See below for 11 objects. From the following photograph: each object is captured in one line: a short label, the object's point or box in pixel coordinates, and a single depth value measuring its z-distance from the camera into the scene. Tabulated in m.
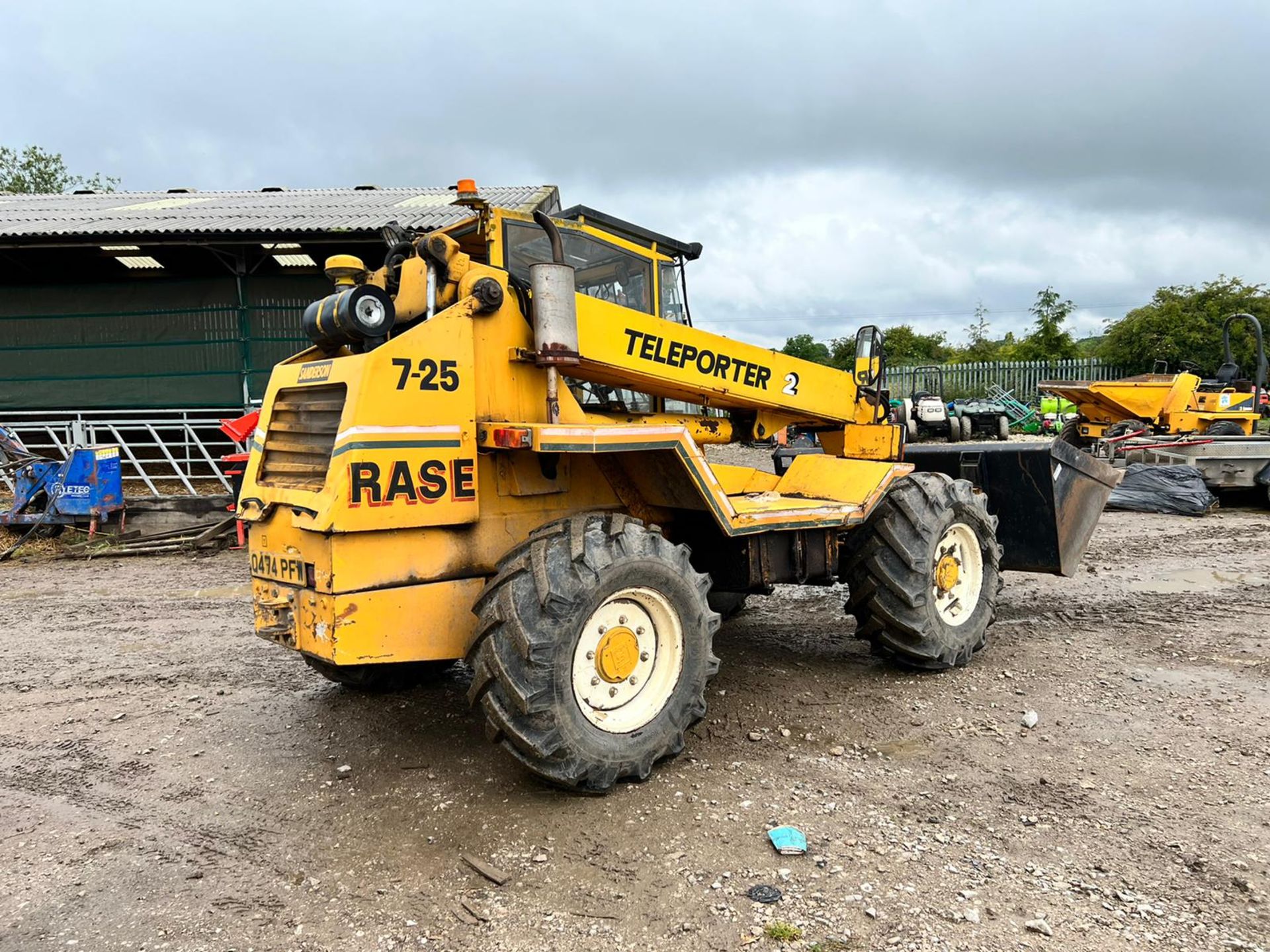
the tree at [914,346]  37.62
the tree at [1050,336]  30.02
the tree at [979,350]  33.66
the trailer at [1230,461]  11.80
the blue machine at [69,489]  9.80
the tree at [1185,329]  25.38
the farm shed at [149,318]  14.91
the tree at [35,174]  39.00
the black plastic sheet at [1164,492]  11.47
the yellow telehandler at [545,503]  3.57
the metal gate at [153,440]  12.20
